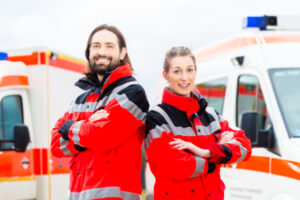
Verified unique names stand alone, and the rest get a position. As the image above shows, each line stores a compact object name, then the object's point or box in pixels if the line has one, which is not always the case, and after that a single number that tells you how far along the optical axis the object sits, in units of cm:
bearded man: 481
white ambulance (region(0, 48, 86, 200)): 1050
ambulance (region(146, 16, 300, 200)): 703
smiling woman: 479
